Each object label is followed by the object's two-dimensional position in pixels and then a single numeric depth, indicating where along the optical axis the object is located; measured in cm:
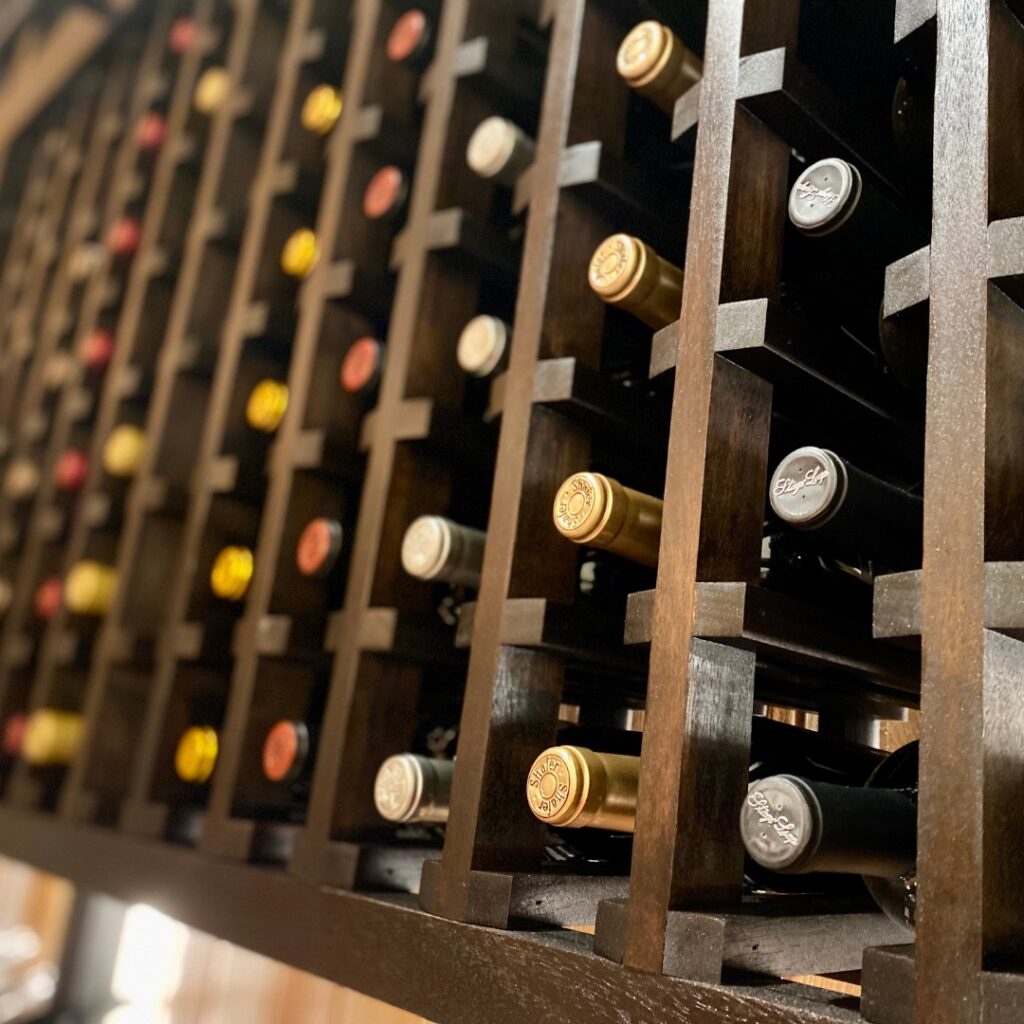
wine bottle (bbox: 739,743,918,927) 42
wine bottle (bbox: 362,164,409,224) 84
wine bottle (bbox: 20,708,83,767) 108
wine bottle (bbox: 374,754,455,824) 62
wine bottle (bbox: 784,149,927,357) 51
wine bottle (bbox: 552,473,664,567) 55
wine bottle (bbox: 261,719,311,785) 74
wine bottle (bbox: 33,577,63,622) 118
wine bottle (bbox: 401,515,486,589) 67
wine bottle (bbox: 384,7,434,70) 87
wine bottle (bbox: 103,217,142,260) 127
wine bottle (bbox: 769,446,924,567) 47
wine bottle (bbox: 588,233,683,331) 59
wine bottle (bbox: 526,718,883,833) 51
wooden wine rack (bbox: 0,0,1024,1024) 44
